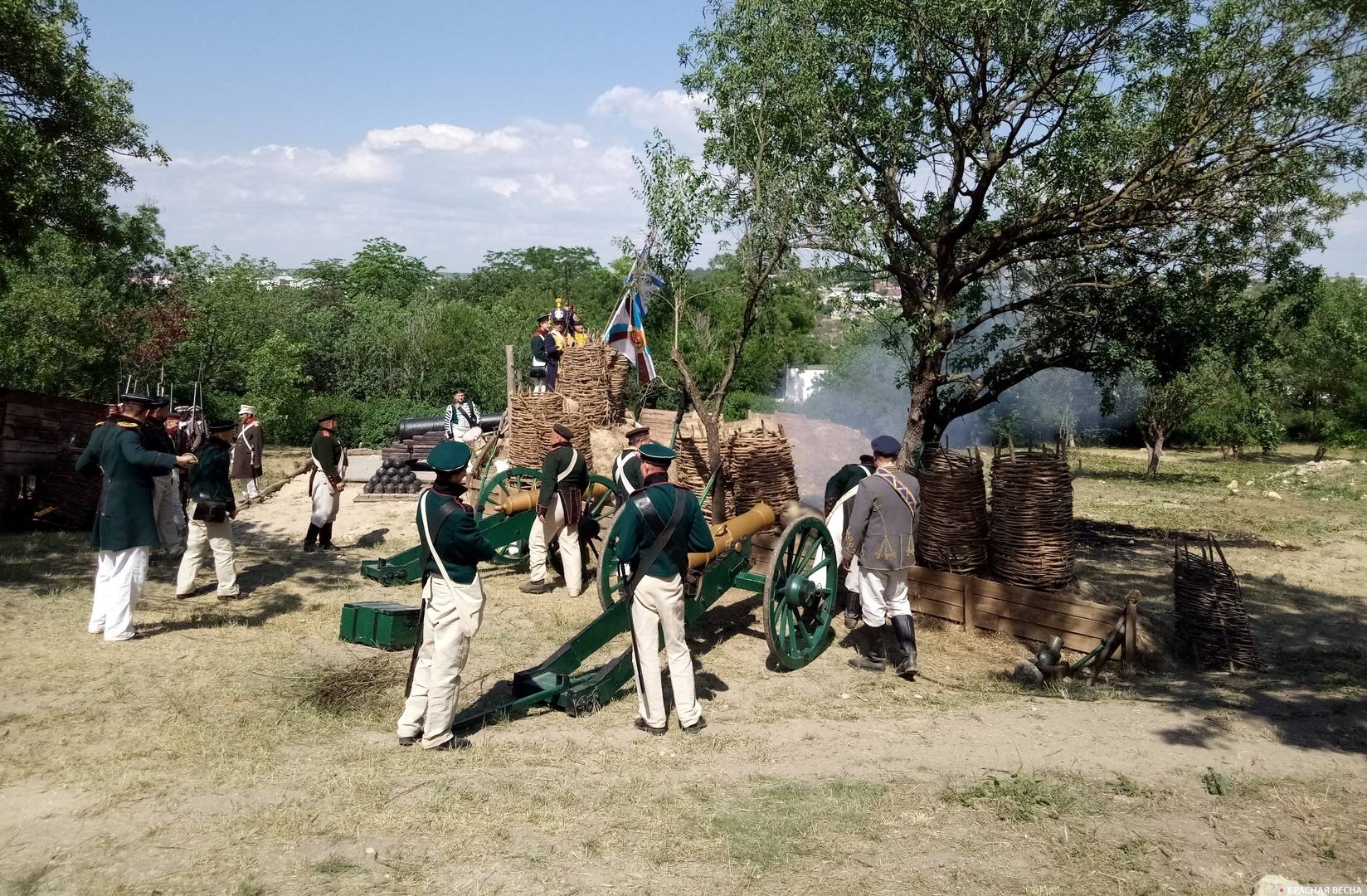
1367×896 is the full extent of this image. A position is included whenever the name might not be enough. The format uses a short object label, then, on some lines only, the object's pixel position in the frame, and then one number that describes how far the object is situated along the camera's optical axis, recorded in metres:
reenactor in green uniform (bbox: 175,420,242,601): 8.43
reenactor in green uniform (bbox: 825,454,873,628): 8.42
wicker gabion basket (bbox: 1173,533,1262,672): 7.61
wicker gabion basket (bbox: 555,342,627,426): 12.48
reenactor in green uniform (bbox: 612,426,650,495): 8.45
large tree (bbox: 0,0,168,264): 9.50
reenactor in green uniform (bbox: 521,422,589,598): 9.30
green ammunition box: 7.32
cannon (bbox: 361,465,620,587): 9.52
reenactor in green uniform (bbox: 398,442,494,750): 5.38
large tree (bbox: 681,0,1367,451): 9.39
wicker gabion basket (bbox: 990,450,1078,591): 8.24
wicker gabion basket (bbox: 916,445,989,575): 8.67
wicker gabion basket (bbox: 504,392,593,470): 12.11
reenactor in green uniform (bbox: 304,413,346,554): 11.18
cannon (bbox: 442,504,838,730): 6.12
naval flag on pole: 12.00
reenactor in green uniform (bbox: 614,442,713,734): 5.84
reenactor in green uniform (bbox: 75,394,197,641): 7.12
